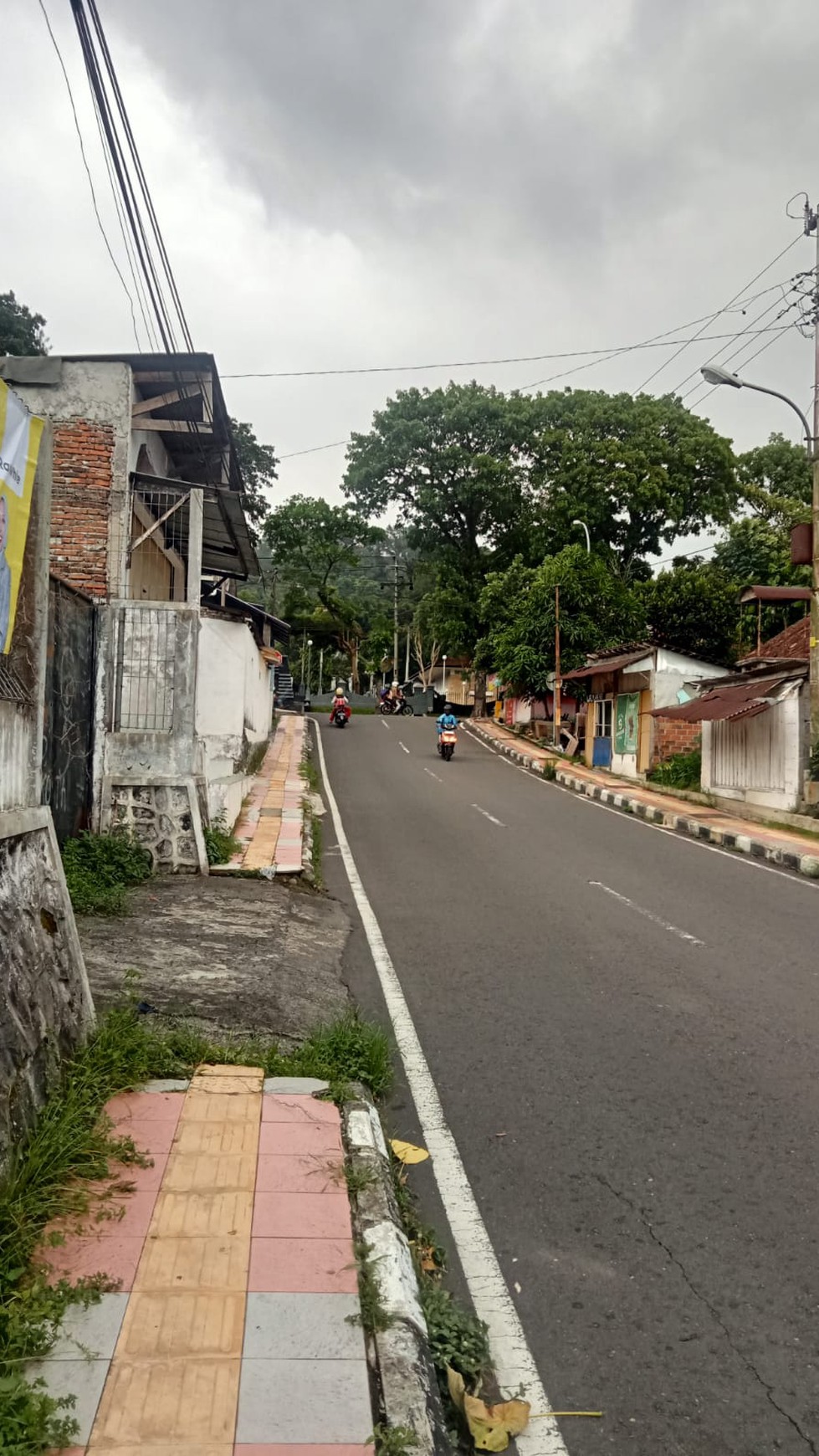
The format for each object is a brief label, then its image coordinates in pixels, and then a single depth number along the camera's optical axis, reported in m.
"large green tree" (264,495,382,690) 51.19
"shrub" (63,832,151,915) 7.65
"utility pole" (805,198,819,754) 15.46
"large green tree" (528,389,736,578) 40.91
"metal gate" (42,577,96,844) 8.00
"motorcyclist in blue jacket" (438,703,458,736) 28.55
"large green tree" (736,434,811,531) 42.75
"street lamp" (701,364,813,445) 14.95
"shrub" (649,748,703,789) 21.98
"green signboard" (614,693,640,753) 25.70
